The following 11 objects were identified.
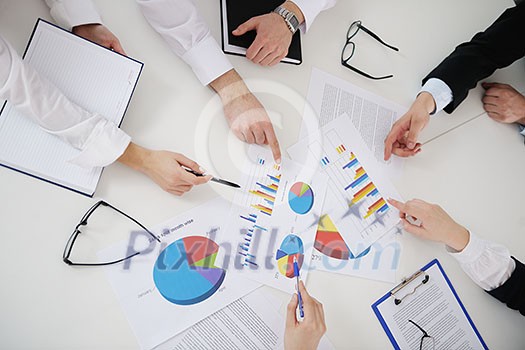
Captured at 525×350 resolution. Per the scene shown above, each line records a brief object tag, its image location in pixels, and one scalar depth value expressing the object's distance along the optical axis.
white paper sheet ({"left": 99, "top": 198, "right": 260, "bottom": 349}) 0.95
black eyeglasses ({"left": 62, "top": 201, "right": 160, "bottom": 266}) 0.95
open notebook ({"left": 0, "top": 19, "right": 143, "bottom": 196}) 0.98
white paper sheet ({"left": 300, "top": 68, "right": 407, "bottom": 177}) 1.22
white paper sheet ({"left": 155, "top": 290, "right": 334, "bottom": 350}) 0.96
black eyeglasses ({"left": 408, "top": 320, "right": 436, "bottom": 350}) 1.12
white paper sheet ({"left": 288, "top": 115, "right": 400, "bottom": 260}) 1.14
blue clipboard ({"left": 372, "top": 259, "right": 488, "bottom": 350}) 1.11
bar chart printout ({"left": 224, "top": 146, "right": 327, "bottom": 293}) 1.05
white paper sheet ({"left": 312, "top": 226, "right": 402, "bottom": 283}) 1.10
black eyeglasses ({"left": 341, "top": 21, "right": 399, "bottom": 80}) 1.30
